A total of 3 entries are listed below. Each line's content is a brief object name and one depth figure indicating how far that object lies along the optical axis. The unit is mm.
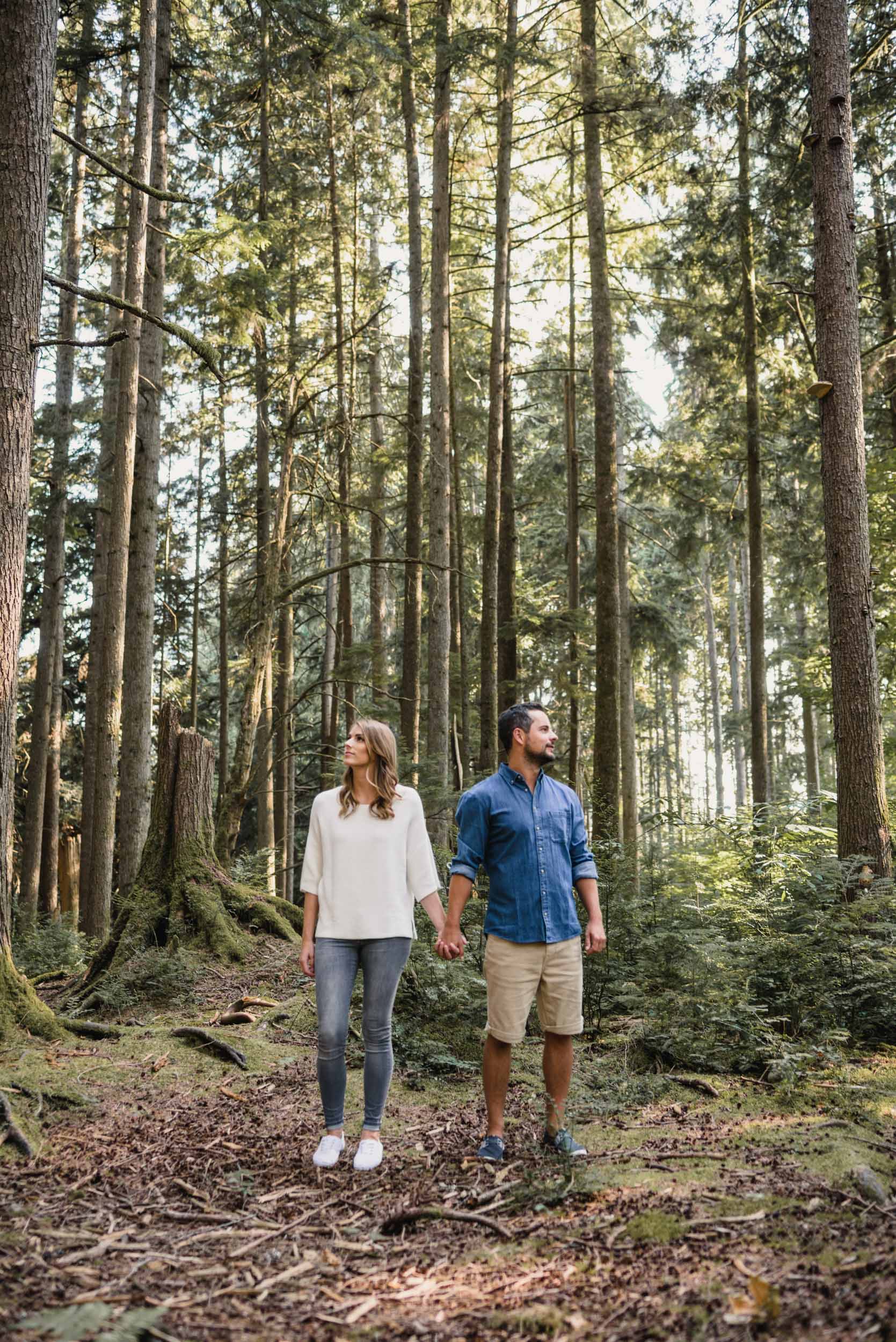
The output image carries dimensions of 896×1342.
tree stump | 8758
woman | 4785
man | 4789
